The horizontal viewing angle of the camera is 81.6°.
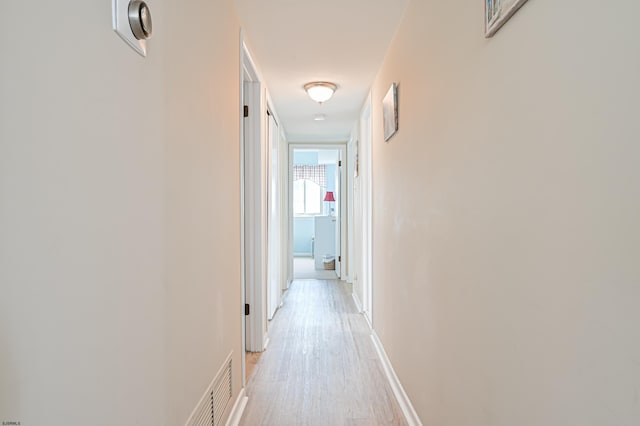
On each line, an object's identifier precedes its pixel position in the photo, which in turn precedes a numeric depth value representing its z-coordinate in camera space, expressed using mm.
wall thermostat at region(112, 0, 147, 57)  798
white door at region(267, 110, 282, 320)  3553
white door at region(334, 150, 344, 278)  6004
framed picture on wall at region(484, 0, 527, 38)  896
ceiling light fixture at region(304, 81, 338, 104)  3330
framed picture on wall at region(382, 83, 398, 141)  2361
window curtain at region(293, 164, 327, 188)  9367
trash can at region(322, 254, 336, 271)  7039
